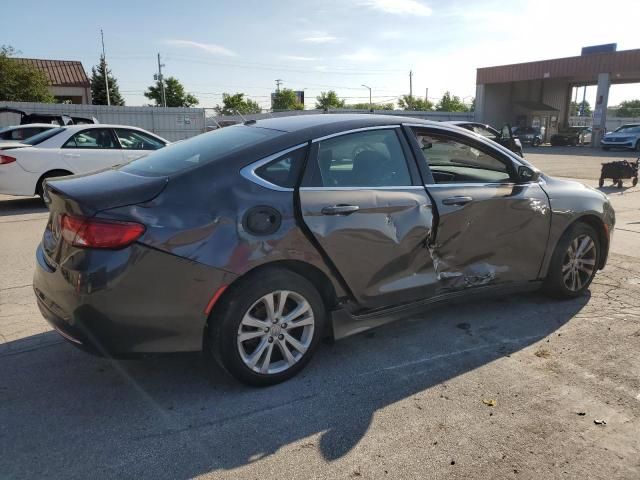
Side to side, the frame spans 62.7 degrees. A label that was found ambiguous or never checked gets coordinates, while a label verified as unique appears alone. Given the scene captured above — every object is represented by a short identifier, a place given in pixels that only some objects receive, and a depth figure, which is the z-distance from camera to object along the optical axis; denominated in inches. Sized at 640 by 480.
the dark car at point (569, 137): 1513.3
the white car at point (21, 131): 467.2
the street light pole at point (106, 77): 2184.8
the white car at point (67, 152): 361.7
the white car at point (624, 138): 1190.3
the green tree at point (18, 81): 1246.9
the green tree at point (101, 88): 2354.8
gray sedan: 110.8
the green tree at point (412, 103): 3659.0
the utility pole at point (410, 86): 3654.0
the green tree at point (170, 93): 2728.8
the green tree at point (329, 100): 3368.6
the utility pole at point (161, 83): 2620.6
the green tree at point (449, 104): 3575.3
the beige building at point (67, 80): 1753.2
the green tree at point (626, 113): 3318.4
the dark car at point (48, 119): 547.8
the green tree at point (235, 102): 3050.0
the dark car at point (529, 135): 1551.4
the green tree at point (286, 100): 3250.5
